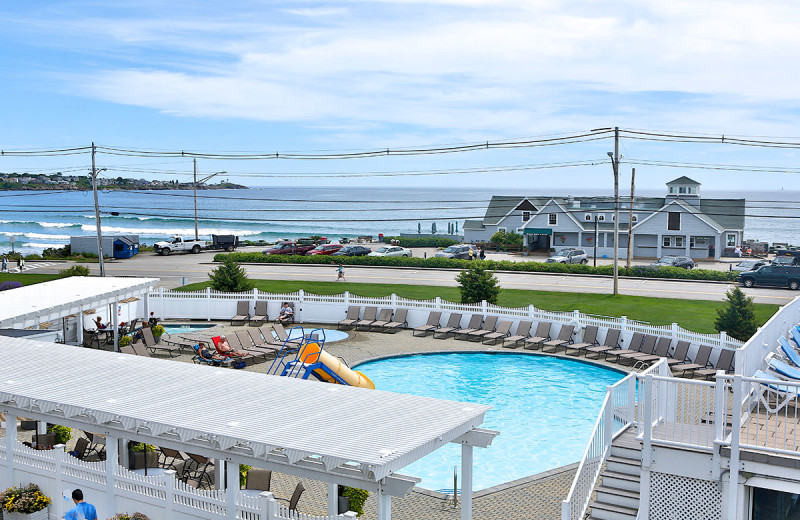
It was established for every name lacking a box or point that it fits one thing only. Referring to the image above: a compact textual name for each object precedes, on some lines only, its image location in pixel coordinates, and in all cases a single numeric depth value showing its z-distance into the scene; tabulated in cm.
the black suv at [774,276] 4703
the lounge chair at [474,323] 3131
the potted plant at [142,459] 1431
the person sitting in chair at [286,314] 3325
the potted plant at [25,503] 1292
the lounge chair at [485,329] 3027
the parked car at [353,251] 6456
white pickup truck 6619
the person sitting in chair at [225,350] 2561
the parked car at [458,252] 6712
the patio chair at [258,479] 1333
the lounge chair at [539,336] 2886
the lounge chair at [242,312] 3354
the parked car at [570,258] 6171
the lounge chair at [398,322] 3206
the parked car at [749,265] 5206
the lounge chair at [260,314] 3358
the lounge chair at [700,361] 2434
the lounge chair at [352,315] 3275
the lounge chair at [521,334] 2922
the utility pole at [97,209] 4737
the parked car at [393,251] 6750
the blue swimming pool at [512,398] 1802
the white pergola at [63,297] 2303
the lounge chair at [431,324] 3150
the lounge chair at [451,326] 3084
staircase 1223
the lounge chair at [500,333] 3006
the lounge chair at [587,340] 2819
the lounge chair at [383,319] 3231
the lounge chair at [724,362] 2427
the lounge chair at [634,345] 2669
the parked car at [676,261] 6019
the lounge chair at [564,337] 2839
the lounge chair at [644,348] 2633
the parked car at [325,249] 6712
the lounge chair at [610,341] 2744
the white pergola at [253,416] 1007
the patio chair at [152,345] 2734
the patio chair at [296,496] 1259
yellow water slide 2073
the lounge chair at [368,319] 3228
